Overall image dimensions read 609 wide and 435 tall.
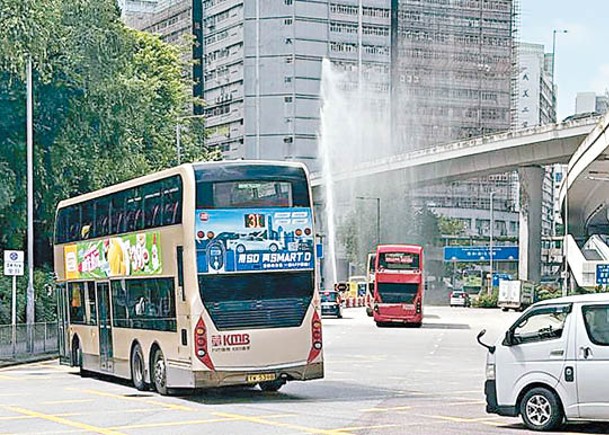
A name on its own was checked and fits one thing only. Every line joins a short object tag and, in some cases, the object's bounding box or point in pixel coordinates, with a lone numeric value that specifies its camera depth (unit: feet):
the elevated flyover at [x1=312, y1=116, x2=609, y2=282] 223.92
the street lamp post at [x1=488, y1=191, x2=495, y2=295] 322.53
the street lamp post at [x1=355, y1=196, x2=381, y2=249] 309.38
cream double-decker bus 62.59
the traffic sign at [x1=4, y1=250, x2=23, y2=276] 111.65
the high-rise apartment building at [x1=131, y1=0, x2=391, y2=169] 390.01
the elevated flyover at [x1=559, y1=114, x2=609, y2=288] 171.01
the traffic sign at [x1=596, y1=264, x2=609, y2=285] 166.40
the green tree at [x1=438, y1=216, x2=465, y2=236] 399.03
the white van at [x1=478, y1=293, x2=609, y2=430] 46.44
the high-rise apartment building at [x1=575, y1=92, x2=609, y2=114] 588.09
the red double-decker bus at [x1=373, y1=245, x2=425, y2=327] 173.78
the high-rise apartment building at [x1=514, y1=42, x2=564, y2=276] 554.05
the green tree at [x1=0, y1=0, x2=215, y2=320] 129.90
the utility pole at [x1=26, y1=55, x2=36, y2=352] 114.93
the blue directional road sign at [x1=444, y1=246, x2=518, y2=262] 356.59
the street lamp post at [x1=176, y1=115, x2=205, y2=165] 188.65
